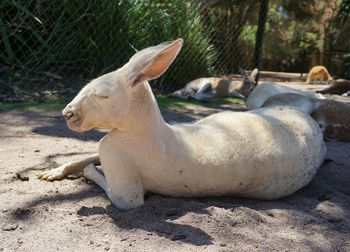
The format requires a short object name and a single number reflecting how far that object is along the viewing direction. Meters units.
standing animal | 14.78
